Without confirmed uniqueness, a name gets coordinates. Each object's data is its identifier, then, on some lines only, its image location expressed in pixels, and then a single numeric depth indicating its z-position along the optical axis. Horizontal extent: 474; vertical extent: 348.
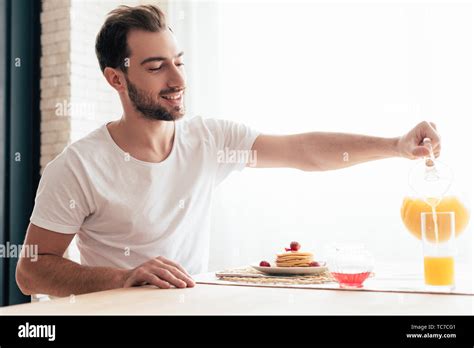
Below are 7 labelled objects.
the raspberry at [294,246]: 1.73
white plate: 1.63
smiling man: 1.79
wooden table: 1.12
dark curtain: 3.78
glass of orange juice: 1.32
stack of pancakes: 1.68
